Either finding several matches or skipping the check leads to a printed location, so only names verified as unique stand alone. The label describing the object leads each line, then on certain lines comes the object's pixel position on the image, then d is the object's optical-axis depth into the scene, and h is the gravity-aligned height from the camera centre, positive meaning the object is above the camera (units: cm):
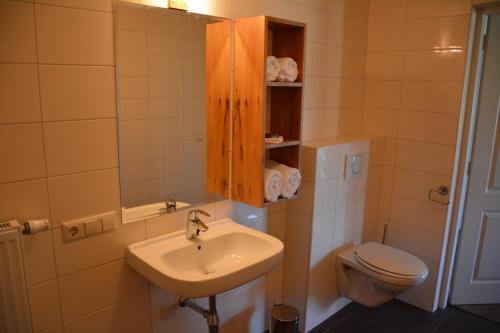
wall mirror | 157 -8
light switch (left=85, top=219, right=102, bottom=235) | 152 -54
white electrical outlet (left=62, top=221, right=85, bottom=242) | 146 -54
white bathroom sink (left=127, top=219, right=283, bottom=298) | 145 -71
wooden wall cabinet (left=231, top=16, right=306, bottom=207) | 181 -5
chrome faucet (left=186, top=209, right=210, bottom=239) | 180 -62
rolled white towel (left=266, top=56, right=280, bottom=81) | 182 +12
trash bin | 229 -133
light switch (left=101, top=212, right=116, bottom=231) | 157 -53
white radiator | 122 -62
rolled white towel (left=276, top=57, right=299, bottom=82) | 190 +11
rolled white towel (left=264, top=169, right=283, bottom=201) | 191 -45
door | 251 -73
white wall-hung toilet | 230 -107
